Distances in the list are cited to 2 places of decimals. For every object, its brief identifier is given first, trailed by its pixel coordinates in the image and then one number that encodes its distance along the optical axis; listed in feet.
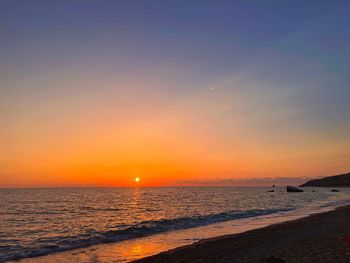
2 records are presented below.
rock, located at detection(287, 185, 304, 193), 560.29
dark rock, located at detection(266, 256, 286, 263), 48.19
